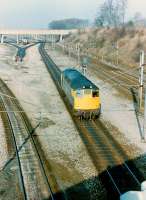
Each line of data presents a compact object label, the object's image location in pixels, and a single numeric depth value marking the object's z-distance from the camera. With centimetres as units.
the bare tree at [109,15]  17995
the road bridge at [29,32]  17242
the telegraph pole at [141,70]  3909
